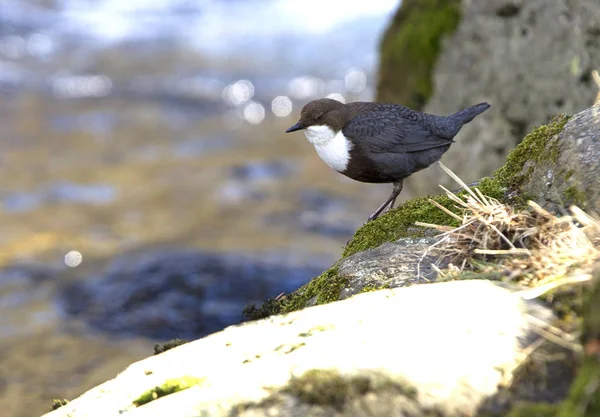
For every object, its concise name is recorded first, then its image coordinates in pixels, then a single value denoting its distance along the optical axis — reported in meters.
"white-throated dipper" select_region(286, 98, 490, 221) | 8.56
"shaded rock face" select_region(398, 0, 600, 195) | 11.27
